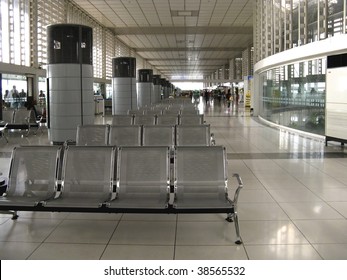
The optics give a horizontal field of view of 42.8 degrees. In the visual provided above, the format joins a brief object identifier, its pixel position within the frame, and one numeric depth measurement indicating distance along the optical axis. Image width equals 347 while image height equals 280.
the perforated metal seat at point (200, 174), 5.00
